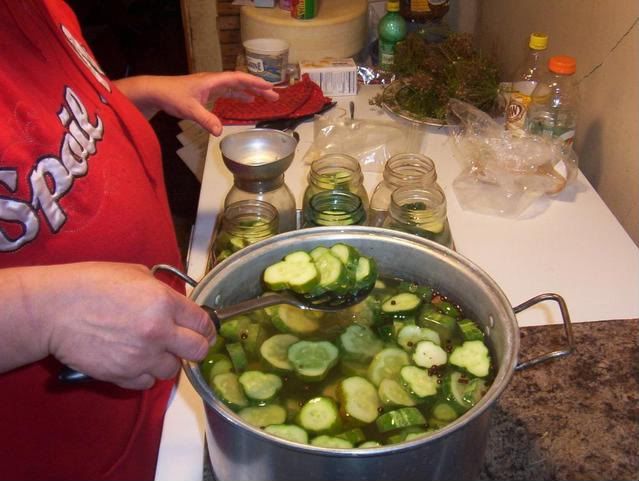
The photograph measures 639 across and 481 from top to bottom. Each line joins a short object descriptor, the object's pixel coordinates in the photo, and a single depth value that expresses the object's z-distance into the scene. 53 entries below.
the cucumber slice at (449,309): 0.71
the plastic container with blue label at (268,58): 1.58
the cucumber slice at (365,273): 0.68
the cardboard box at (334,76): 1.60
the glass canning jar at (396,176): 0.97
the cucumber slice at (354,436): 0.59
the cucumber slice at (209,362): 0.66
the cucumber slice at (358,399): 0.61
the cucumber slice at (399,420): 0.60
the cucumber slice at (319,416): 0.59
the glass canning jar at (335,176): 0.95
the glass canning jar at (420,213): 0.85
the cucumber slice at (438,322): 0.70
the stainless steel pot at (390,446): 0.48
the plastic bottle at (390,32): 1.65
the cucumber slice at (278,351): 0.67
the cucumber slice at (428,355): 0.67
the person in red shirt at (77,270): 0.57
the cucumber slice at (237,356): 0.67
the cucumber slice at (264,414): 0.61
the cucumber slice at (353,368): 0.67
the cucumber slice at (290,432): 0.58
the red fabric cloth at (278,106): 1.45
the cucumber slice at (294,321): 0.72
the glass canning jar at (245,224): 0.83
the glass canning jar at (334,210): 0.86
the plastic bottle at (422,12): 1.76
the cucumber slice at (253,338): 0.70
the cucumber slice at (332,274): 0.66
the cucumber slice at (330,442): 0.57
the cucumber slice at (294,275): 0.65
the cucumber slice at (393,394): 0.62
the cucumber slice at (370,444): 0.58
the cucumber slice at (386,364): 0.66
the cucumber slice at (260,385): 0.63
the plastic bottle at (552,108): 1.19
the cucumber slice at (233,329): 0.70
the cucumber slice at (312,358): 0.66
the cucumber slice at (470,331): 0.68
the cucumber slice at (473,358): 0.64
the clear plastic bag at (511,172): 1.13
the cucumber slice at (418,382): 0.63
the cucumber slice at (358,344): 0.68
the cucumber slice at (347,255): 0.68
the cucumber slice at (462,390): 0.62
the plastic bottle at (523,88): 1.17
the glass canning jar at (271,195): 0.90
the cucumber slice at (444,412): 0.61
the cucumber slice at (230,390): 0.62
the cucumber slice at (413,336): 0.70
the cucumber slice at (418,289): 0.74
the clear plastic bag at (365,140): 1.30
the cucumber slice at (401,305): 0.73
